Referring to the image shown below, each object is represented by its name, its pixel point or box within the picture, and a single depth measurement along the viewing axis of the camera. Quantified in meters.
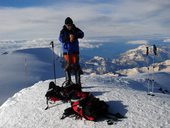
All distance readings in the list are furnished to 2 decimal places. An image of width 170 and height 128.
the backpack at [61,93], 8.27
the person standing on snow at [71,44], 8.83
